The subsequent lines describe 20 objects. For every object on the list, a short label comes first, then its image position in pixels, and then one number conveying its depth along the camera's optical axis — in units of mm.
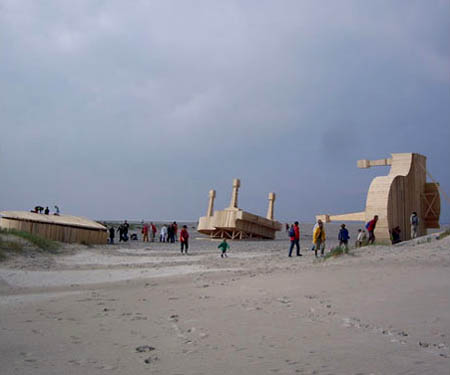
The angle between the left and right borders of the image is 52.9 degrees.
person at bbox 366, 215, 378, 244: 16344
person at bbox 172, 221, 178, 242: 30898
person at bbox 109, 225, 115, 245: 28322
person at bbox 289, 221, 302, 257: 16806
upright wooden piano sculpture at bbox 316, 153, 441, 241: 16547
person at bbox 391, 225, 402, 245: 16564
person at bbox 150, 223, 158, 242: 31625
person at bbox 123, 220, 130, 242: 30998
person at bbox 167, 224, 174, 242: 30703
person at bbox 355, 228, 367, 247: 16375
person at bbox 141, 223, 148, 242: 32428
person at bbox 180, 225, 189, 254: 20625
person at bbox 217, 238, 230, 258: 18584
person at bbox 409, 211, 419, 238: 17125
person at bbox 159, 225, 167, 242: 31109
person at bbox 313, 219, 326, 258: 16141
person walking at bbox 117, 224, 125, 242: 31094
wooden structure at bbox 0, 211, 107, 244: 22672
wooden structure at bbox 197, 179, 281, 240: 32750
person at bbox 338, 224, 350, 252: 15910
